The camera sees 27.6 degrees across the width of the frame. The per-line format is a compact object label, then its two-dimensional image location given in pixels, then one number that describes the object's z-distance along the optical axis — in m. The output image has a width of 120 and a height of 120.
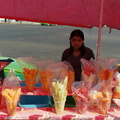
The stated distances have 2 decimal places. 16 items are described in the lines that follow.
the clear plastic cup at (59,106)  2.04
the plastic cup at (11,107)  2.00
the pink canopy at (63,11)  2.92
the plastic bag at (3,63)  2.40
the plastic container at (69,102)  2.26
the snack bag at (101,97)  2.07
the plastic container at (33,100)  2.26
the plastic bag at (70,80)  2.24
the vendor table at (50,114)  2.00
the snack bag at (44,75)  2.23
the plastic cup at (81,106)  2.04
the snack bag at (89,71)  2.21
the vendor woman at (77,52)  3.17
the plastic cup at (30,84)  2.25
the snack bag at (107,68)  2.26
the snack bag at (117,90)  2.24
